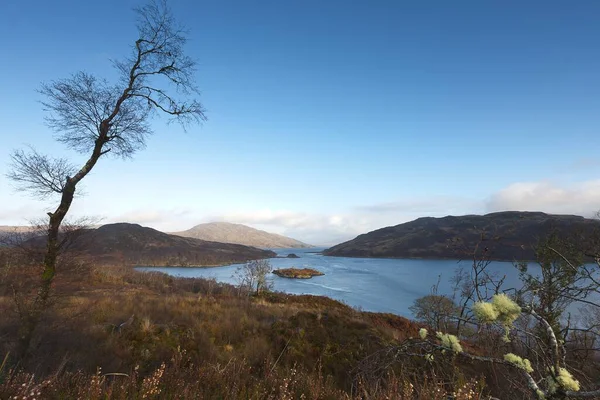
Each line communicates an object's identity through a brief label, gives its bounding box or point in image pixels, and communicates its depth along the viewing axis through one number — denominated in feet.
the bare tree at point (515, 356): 5.81
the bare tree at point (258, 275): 132.05
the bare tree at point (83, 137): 21.63
